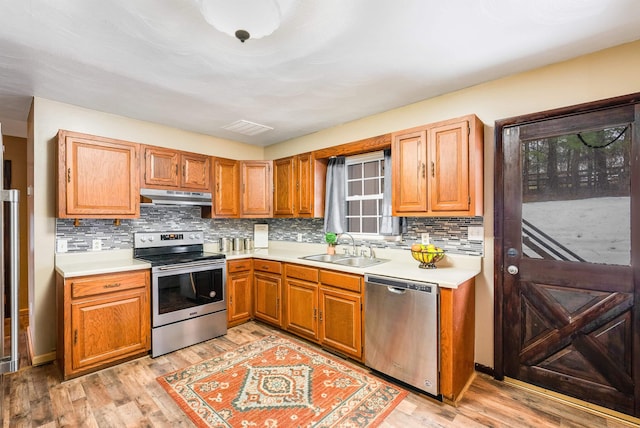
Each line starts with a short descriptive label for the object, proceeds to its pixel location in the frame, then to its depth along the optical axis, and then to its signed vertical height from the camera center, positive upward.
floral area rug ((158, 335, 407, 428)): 2.06 -1.33
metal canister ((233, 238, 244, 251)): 4.21 -0.40
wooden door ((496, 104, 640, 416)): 2.04 -0.29
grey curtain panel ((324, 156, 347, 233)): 3.71 +0.22
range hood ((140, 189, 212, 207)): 3.22 +0.20
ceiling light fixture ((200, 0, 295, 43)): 1.55 +1.03
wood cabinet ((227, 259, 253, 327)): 3.60 -0.89
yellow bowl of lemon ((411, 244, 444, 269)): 2.67 -0.35
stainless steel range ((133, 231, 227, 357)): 2.98 -0.78
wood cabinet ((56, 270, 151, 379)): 2.52 -0.90
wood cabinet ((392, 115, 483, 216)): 2.46 +0.38
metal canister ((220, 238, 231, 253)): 4.12 -0.39
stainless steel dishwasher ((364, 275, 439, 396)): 2.24 -0.89
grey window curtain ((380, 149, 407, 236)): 3.18 +0.11
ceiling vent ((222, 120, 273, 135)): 3.60 +1.06
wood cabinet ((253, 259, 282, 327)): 3.50 -0.88
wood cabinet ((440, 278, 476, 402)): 2.19 -0.92
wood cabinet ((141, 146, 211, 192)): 3.28 +0.51
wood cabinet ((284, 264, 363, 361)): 2.76 -0.89
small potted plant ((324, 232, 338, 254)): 3.65 -0.31
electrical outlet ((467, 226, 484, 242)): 2.62 -0.16
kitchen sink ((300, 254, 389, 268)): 3.09 -0.49
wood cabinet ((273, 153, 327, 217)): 3.73 +0.36
